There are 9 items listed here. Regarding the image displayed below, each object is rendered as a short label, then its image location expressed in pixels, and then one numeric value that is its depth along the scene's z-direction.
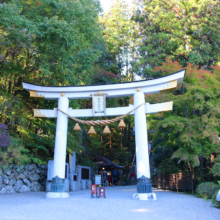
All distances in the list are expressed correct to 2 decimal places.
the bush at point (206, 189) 9.43
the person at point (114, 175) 19.05
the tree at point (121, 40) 24.06
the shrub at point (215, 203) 6.80
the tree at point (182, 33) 18.41
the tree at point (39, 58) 9.55
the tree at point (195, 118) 9.95
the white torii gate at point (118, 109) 9.14
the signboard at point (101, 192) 9.21
